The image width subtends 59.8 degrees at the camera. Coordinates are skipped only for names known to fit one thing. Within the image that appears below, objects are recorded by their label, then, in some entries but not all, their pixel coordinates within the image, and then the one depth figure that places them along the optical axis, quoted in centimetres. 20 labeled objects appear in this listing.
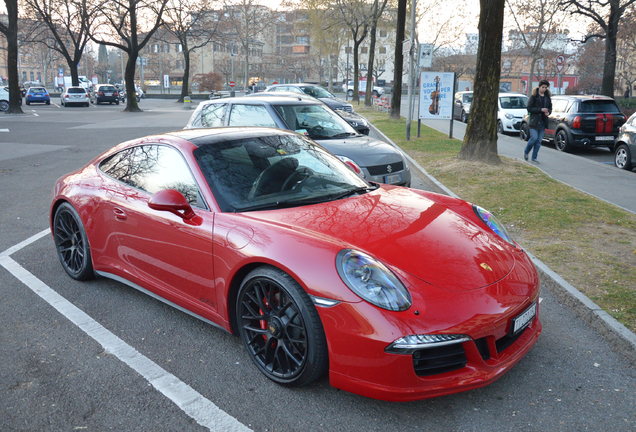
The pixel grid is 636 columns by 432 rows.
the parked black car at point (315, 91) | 2053
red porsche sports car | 286
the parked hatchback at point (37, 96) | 4575
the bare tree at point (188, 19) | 4219
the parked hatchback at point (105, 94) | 4850
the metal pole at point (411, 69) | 1752
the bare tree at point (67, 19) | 4093
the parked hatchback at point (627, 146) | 1224
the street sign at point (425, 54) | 1759
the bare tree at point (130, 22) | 3606
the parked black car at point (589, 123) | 1533
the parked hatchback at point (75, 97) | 4294
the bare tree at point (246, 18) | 5575
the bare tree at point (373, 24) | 3488
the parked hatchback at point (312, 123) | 823
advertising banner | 1681
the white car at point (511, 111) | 2039
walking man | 1244
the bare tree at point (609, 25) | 2418
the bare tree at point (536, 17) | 3600
